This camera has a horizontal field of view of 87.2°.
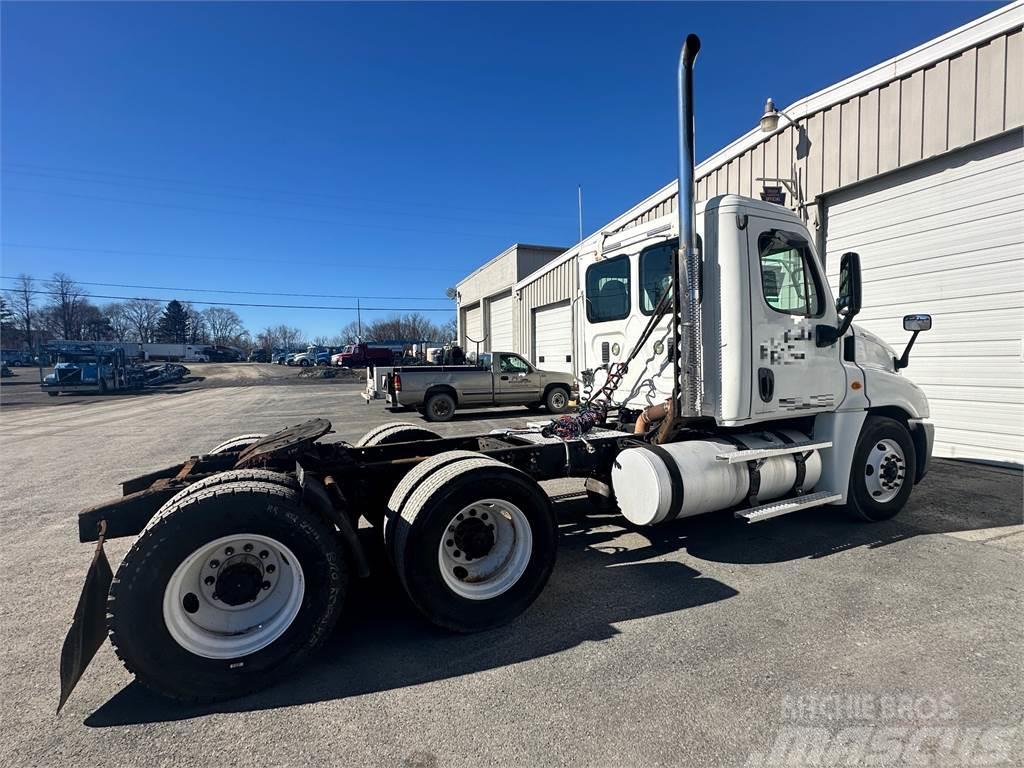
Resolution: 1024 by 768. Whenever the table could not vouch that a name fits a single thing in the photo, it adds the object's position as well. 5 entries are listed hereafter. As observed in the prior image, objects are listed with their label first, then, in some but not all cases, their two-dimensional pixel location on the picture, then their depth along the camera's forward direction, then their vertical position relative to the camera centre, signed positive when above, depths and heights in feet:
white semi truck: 9.03 -2.72
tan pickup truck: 46.91 -2.83
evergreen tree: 323.16 +23.94
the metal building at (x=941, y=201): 24.17 +7.32
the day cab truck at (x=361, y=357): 150.29 +0.56
